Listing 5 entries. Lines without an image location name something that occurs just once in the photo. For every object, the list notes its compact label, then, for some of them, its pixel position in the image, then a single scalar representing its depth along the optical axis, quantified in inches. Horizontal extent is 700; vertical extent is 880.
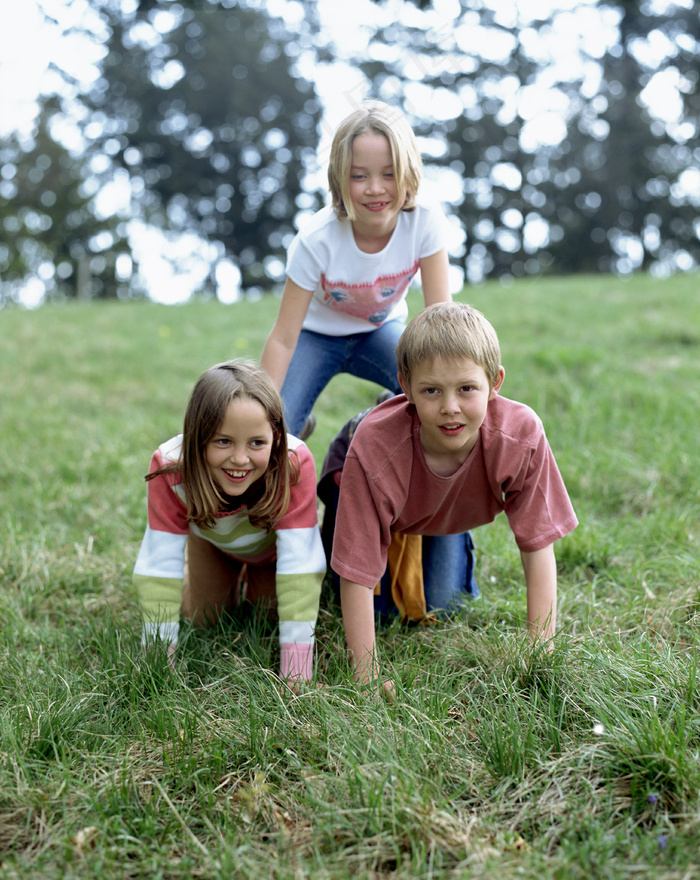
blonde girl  111.7
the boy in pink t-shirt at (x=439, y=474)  93.3
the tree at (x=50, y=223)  1053.8
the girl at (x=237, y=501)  96.0
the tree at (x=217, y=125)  1059.9
